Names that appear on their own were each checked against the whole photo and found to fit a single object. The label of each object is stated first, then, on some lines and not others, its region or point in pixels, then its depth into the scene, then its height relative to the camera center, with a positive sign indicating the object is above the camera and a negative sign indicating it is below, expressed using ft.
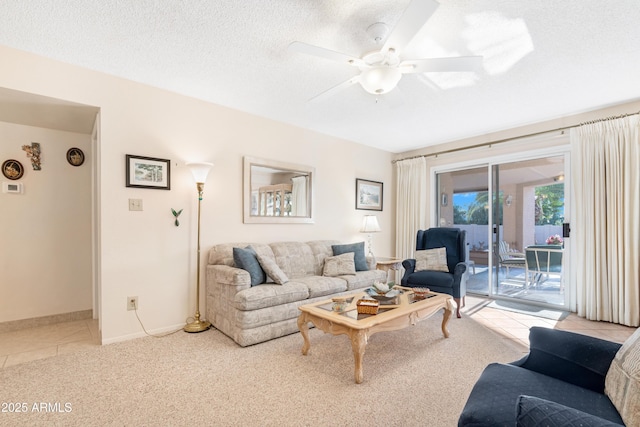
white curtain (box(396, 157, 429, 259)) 17.49 +0.77
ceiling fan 5.88 +3.50
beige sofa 9.03 -2.55
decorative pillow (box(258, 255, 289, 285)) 10.31 -1.89
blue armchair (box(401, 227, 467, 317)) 11.89 -2.18
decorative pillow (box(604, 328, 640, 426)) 3.16 -1.93
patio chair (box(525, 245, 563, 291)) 13.29 -2.12
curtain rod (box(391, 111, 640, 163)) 11.50 +3.64
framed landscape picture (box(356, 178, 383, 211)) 16.96 +1.23
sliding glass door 13.42 -0.44
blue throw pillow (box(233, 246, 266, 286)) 10.09 -1.62
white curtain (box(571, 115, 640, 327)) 10.89 -0.12
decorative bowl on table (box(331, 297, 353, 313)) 7.99 -2.45
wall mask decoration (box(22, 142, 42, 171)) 10.76 +2.23
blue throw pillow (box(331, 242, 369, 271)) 13.55 -1.66
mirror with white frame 12.44 +1.05
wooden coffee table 6.91 -2.58
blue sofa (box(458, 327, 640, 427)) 2.86 -2.26
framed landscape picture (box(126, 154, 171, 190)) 9.67 +1.43
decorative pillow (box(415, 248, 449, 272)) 13.21 -1.95
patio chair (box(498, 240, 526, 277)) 14.64 -2.02
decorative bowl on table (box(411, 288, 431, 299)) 9.30 -2.43
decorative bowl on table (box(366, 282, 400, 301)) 9.10 -2.37
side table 15.34 -2.50
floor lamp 10.19 +0.89
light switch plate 9.67 +0.35
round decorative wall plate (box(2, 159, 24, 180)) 10.37 +1.60
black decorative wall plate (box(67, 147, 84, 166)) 11.59 +2.27
